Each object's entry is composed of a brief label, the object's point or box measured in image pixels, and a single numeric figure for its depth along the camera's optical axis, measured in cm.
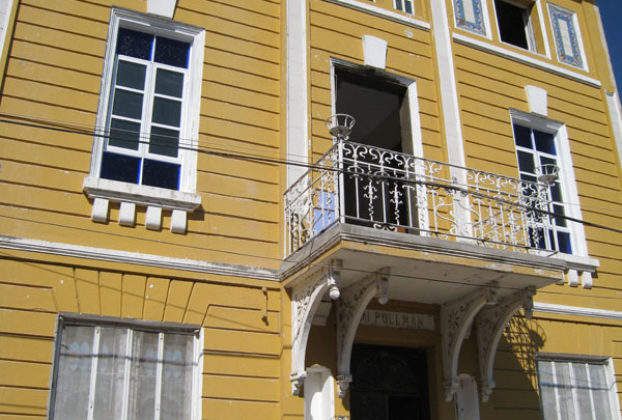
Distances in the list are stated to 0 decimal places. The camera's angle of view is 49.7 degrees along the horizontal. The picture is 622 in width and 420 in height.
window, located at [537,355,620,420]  996
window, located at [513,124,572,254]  1108
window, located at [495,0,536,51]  1289
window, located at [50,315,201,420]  725
